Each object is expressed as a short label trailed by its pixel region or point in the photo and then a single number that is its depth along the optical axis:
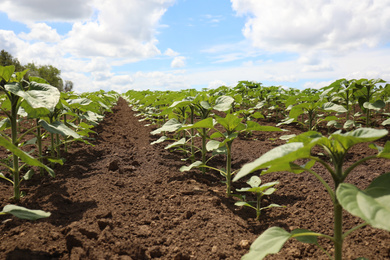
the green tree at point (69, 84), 66.25
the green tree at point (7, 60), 40.47
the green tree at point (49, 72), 50.31
